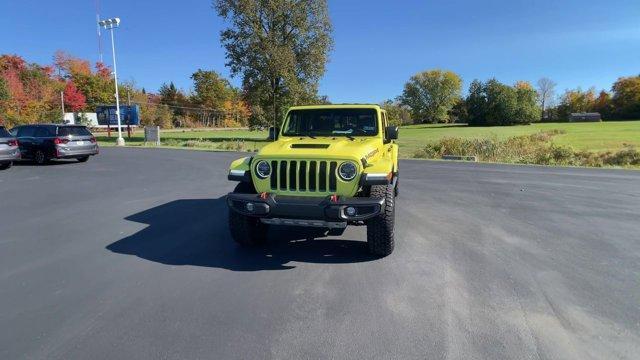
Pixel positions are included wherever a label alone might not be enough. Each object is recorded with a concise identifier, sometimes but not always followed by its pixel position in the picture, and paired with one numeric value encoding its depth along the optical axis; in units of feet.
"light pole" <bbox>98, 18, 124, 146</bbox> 99.35
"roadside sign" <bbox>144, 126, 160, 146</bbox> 102.53
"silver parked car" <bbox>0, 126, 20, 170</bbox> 46.85
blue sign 135.95
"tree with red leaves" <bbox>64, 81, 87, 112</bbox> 189.57
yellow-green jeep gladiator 16.08
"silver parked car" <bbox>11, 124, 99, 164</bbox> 51.98
